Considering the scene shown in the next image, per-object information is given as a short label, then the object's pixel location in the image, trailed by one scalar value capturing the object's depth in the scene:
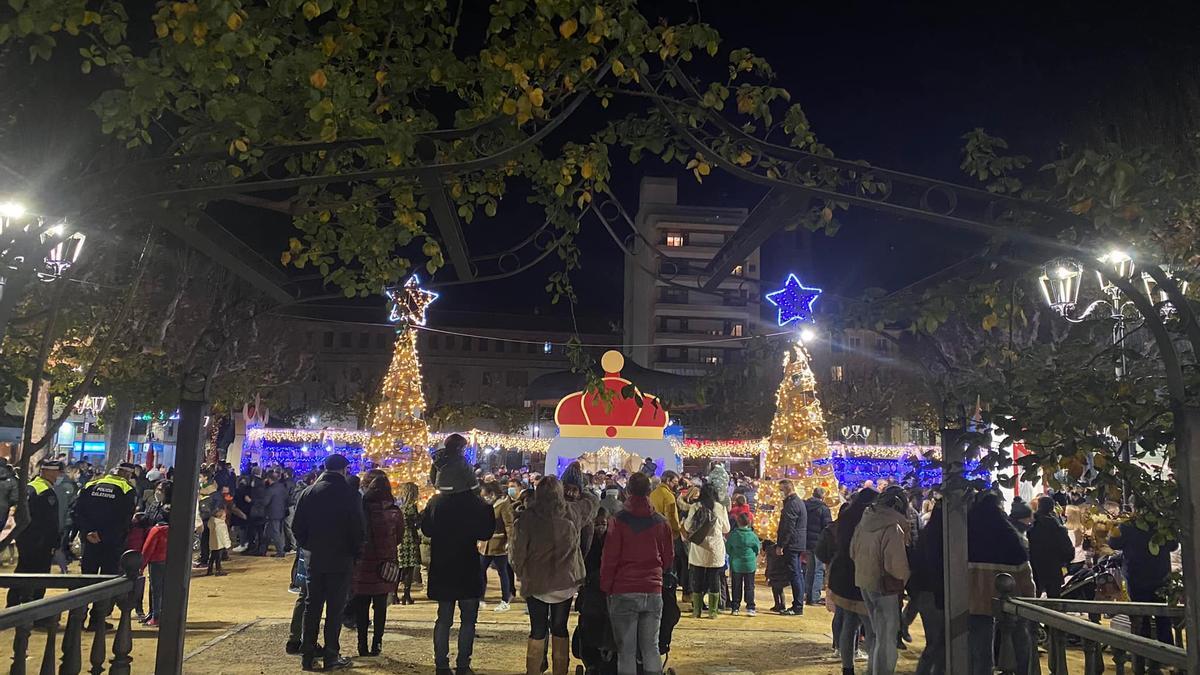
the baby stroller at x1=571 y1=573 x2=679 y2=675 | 7.06
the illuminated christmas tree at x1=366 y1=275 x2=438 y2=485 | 18.00
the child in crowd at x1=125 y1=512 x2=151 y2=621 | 10.36
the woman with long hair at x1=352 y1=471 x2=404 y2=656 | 8.46
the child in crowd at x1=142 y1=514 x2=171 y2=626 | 10.09
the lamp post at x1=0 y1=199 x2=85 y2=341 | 3.07
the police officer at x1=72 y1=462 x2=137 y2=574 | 9.75
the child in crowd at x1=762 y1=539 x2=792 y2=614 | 12.59
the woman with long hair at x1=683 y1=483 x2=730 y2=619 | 11.46
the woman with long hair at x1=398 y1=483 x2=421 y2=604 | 12.16
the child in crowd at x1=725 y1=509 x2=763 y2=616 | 12.42
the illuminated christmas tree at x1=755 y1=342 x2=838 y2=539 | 17.08
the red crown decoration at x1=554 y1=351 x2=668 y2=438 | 26.27
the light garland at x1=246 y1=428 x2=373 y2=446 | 34.12
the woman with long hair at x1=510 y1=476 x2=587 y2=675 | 7.11
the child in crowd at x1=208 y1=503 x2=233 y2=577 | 15.00
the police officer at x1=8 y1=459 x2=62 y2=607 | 9.28
